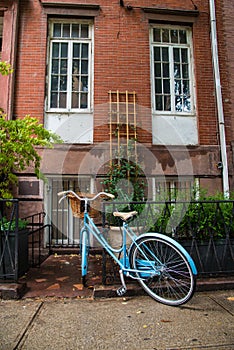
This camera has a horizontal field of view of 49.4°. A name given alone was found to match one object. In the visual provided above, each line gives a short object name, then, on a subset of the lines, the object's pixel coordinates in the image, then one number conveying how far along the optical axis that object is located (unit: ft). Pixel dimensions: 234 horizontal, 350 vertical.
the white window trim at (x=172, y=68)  22.30
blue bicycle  9.98
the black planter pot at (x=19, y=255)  11.22
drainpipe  20.83
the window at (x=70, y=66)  21.84
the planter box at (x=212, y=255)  11.78
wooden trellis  20.51
